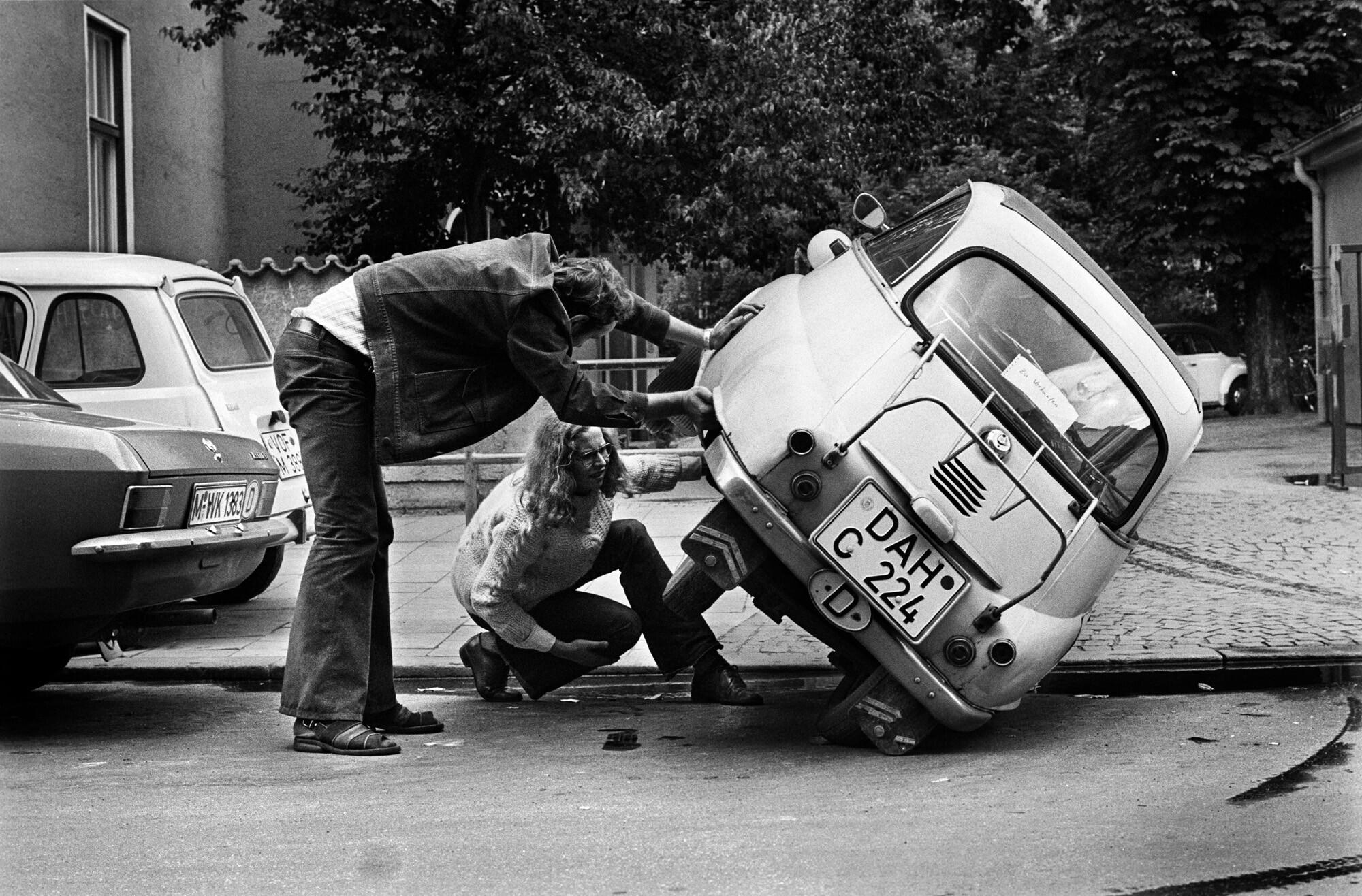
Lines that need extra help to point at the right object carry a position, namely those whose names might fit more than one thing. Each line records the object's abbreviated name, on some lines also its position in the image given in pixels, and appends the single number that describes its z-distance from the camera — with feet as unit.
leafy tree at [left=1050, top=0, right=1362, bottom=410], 73.61
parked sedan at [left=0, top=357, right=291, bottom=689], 16.61
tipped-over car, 15.57
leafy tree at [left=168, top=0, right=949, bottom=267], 45.70
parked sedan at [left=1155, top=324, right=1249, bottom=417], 81.92
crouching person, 17.72
